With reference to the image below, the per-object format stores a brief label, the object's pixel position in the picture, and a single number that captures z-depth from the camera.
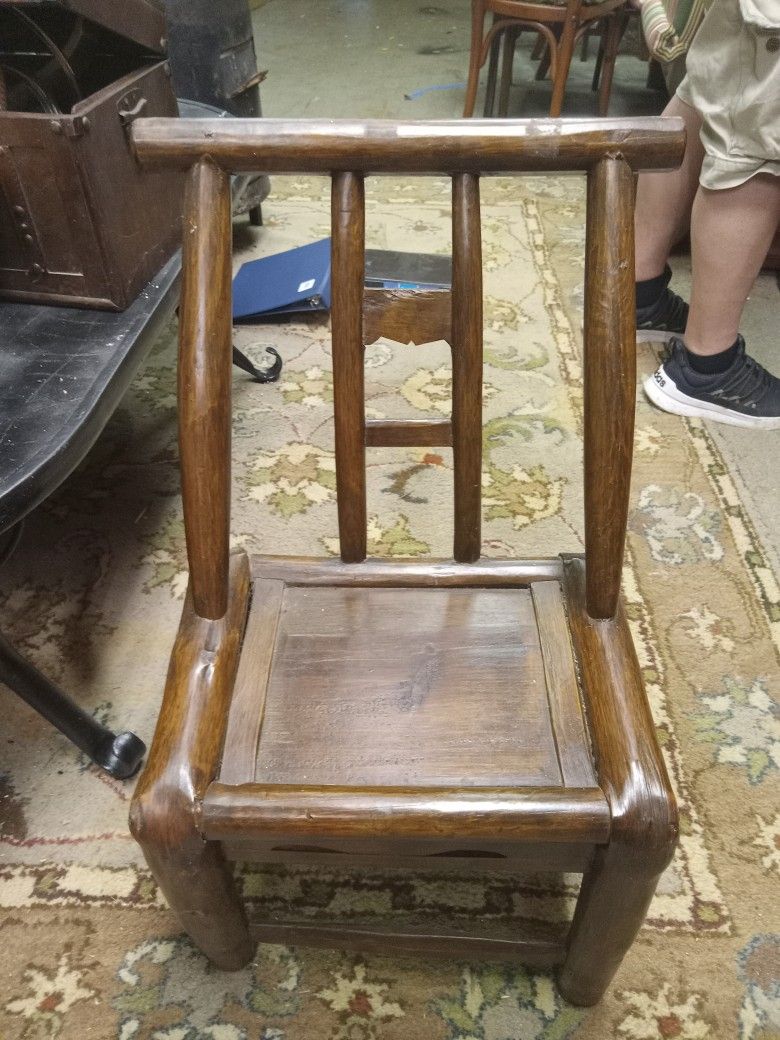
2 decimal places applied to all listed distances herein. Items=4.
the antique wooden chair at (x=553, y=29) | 2.35
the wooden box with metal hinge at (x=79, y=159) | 0.98
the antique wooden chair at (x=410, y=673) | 0.60
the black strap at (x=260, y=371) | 1.59
